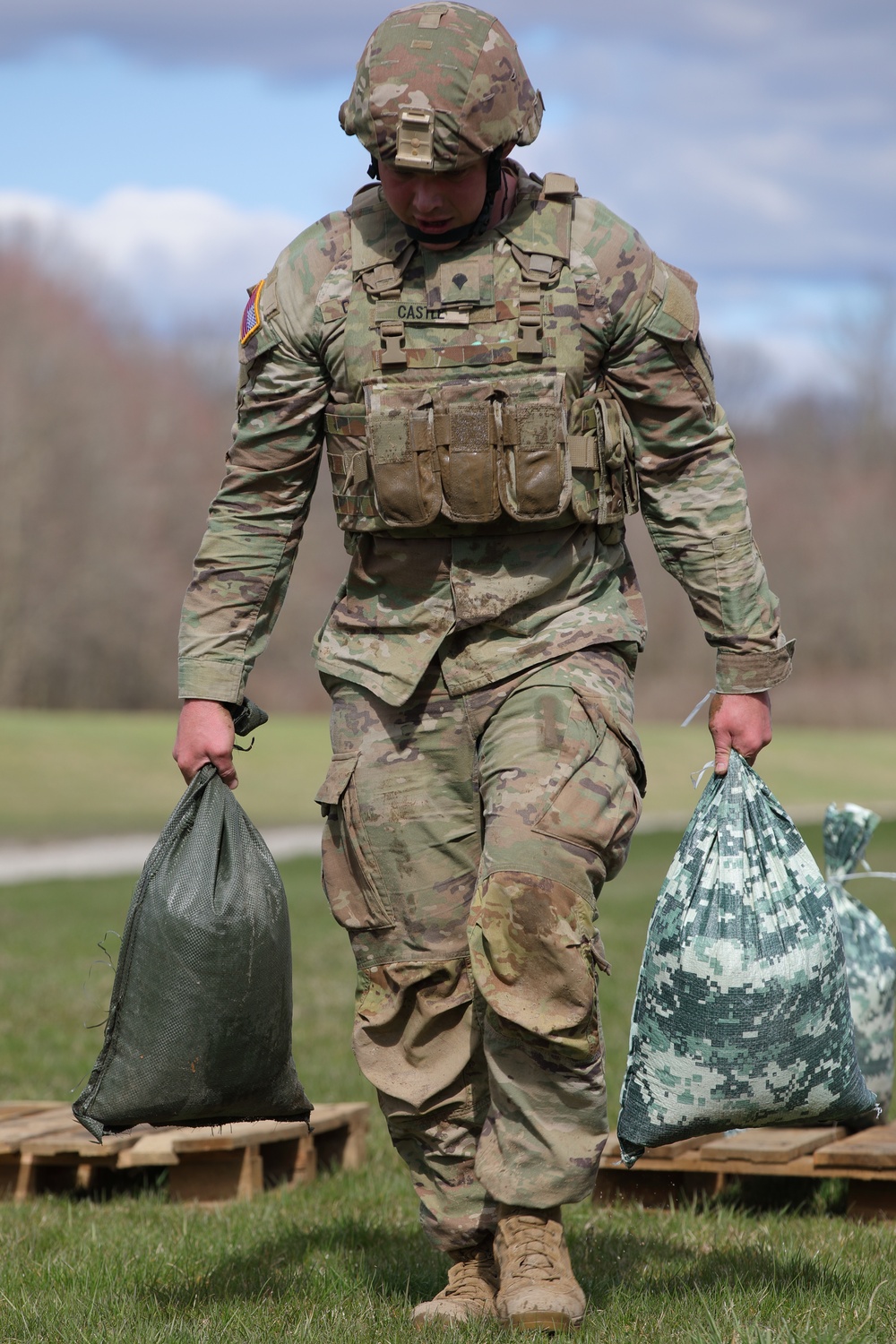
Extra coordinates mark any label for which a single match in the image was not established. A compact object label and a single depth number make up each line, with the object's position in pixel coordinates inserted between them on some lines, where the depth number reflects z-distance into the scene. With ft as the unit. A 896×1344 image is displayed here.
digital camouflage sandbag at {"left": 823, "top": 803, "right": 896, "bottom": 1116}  34.35
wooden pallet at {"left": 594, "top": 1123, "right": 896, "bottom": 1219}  29.81
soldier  23.45
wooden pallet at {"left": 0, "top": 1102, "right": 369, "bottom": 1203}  31.81
